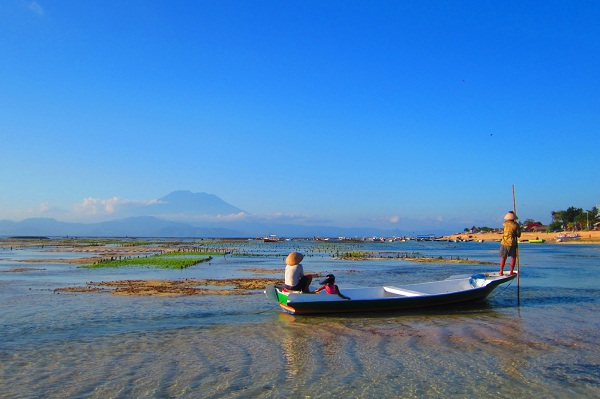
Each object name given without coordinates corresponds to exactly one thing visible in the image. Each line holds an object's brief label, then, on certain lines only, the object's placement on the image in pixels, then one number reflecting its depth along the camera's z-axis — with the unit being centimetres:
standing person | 1878
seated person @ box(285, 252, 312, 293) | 1681
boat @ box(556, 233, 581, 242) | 10925
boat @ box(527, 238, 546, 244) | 11026
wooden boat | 1631
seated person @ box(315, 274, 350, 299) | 1673
